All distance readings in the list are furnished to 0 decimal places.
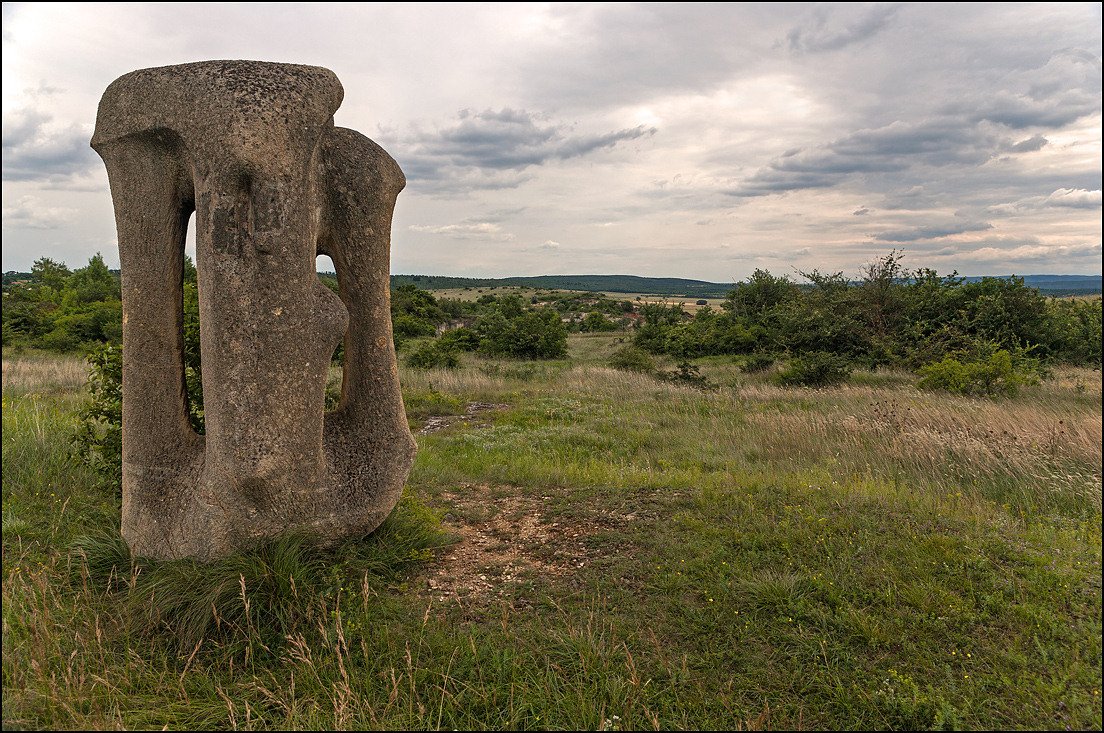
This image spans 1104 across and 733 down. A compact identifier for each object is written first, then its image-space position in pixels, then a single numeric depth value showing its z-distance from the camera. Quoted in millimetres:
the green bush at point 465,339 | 23744
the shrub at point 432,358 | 19281
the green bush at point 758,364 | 18498
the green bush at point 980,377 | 11086
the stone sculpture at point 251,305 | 4000
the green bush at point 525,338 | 23297
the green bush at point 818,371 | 15188
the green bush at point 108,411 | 5699
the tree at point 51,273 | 33594
